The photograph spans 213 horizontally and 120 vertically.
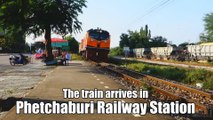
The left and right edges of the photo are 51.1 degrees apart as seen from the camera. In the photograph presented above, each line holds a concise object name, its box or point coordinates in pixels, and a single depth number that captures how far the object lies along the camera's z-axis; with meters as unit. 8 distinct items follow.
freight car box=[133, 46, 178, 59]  34.05
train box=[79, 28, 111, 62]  23.48
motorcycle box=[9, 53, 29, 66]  21.01
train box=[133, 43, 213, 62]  27.12
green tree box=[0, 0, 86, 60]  19.12
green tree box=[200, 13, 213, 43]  52.00
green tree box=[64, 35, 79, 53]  53.86
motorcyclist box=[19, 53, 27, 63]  21.30
